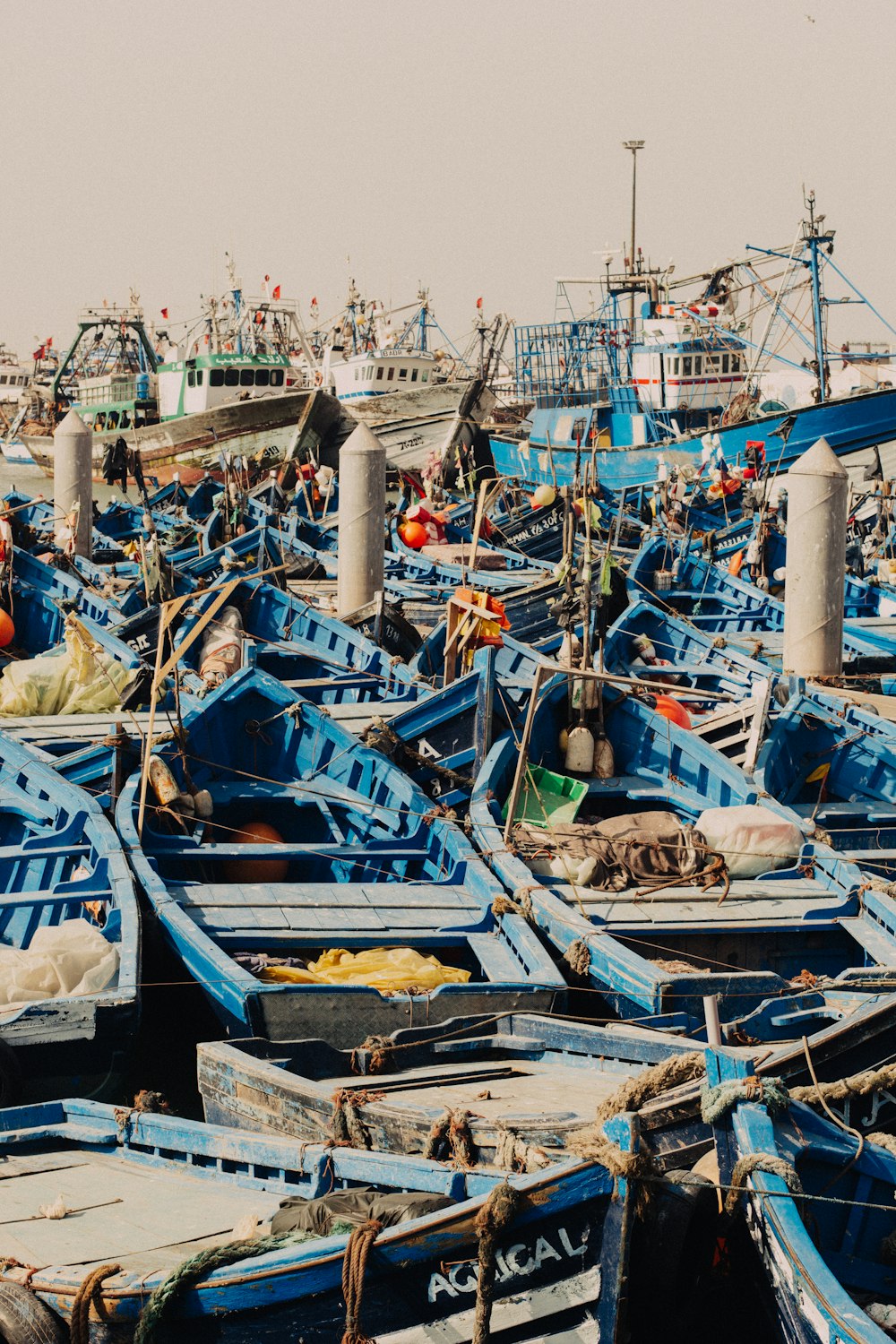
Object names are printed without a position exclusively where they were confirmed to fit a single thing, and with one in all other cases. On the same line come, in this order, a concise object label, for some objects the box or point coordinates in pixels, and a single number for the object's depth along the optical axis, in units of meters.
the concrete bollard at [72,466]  28.45
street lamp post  51.09
